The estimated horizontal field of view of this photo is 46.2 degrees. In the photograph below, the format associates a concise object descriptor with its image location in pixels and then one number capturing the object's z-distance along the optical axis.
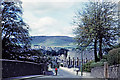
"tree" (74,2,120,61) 20.21
